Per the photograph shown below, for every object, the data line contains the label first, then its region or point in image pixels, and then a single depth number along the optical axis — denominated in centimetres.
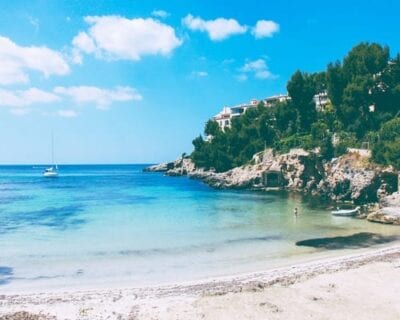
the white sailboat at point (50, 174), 12862
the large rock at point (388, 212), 3273
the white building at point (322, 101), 7461
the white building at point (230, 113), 11912
